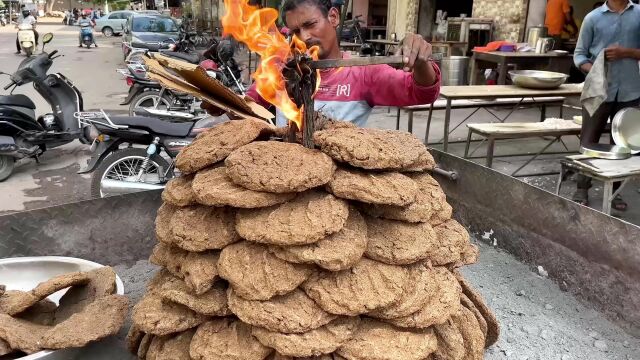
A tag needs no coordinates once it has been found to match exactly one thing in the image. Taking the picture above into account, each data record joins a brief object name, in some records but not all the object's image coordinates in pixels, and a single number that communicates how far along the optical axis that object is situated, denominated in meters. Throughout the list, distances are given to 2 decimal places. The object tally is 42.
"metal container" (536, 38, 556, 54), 8.60
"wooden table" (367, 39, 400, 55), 11.99
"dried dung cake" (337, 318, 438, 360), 1.60
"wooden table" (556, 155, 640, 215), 3.70
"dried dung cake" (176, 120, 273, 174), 1.81
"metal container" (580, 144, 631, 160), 4.04
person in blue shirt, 4.95
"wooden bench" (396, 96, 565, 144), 6.91
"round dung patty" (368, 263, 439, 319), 1.64
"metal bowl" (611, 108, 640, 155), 4.30
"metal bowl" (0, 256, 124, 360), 2.50
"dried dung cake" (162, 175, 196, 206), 1.78
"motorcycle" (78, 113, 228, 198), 4.70
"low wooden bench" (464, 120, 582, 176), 5.42
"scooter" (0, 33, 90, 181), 5.95
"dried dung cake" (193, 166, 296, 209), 1.57
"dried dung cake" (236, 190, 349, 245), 1.52
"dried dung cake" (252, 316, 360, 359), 1.50
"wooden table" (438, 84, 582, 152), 6.11
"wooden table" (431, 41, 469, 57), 11.27
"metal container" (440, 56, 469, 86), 8.23
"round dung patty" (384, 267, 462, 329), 1.65
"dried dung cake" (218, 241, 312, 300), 1.53
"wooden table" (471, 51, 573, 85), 8.19
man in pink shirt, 2.12
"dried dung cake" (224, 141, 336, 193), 1.57
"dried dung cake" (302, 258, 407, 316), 1.56
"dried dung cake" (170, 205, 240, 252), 1.67
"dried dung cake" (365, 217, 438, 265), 1.69
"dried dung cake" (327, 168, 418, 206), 1.62
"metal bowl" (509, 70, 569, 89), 6.44
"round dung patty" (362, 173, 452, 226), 1.77
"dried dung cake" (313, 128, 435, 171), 1.69
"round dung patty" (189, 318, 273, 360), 1.57
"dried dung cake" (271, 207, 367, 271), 1.53
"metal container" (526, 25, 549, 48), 9.05
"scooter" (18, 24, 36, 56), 16.39
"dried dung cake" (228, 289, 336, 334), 1.51
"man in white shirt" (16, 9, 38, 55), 16.98
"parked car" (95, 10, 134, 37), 32.38
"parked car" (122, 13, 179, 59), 14.33
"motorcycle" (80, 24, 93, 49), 23.66
